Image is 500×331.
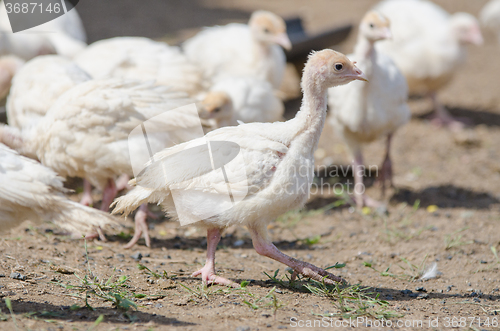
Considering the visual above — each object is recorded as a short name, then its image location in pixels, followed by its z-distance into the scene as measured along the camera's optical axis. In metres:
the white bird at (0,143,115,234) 6.90
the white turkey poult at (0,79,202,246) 8.35
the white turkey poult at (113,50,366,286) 6.56
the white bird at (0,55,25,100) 11.48
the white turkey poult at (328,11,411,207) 10.78
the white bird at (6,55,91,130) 9.72
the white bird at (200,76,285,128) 10.48
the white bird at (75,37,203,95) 11.41
